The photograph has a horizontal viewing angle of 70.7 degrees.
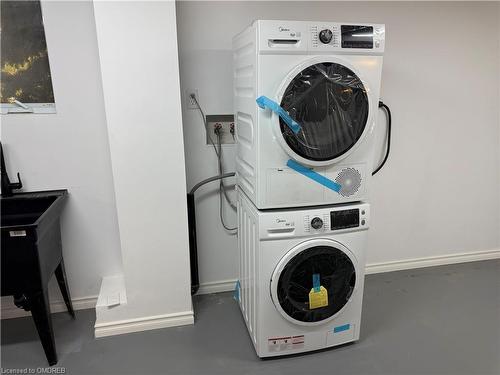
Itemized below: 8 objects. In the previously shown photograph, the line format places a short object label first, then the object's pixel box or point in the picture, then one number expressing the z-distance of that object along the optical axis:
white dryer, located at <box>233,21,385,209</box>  1.58
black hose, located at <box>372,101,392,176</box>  2.55
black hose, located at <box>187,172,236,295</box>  2.31
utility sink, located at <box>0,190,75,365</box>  1.70
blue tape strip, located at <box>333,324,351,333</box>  1.98
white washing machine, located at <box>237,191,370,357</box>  1.75
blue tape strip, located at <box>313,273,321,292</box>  1.84
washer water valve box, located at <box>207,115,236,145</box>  2.32
